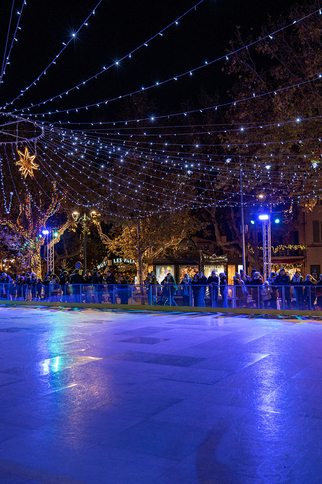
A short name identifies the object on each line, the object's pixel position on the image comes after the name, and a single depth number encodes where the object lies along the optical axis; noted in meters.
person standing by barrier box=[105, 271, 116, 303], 19.58
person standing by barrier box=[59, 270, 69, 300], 21.08
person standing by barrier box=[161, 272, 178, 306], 17.98
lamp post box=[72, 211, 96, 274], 31.79
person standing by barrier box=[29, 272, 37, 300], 22.39
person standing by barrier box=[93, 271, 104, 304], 19.83
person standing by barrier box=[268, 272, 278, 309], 15.89
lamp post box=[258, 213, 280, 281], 21.16
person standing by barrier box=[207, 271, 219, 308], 17.05
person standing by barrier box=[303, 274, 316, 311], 15.11
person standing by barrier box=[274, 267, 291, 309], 15.66
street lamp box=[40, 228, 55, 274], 28.69
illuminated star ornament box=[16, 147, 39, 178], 16.41
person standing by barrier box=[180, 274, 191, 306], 17.63
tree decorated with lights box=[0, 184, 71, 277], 31.45
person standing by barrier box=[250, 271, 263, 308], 16.19
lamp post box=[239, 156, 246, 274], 24.45
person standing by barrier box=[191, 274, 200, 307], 17.39
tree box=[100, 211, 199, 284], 29.33
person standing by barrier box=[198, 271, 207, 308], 17.28
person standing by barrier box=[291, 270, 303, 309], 15.38
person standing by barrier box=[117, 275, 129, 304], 19.17
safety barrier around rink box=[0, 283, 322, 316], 15.56
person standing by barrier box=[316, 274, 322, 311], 14.87
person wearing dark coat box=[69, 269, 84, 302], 20.58
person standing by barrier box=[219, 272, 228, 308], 16.80
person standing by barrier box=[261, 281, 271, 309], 15.98
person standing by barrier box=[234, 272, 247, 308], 16.45
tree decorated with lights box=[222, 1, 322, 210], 16.98
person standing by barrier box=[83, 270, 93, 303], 20.22
